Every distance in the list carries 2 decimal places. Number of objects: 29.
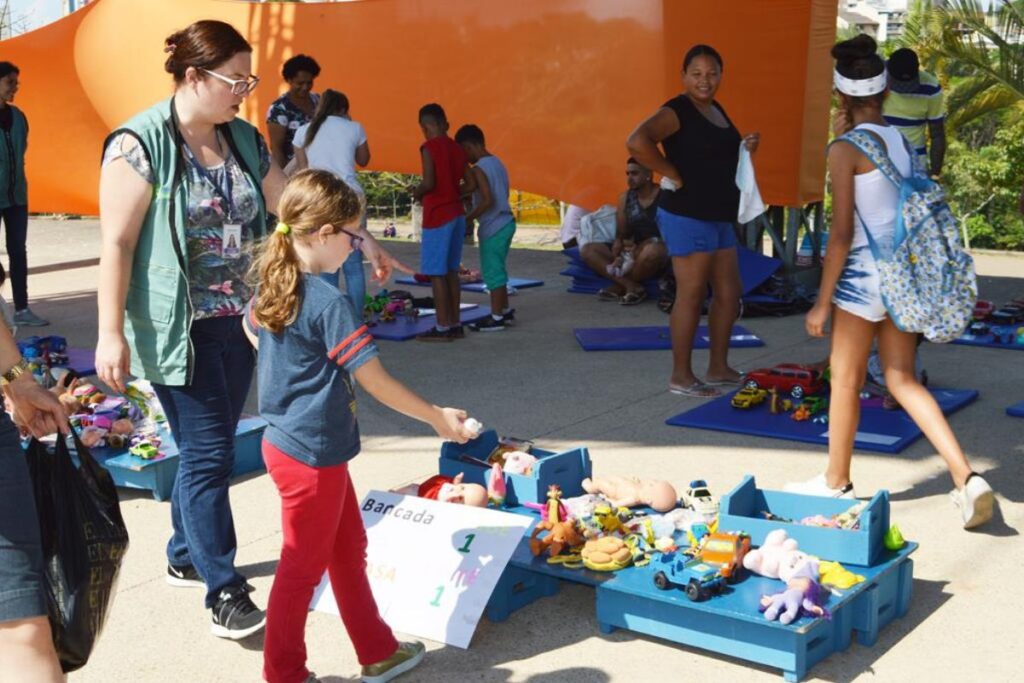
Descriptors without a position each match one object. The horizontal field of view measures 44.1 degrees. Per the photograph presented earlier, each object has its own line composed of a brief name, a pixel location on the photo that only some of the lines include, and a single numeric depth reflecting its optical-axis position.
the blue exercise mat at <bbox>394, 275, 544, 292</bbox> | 11.94
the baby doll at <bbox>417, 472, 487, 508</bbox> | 4.68
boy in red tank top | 9.09
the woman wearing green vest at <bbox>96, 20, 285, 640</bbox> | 3.93
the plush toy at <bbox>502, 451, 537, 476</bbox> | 4.96
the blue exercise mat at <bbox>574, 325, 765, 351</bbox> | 8.89
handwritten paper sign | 4.09
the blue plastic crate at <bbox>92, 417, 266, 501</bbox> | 5.69
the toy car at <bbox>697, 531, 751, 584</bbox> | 4.05
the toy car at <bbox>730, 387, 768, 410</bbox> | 6.94
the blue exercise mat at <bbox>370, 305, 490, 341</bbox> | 9.59
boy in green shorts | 9.65
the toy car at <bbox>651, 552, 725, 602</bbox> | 3.89
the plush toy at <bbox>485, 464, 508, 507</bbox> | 4.81
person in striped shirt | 8.04
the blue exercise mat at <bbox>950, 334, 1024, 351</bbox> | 8.70
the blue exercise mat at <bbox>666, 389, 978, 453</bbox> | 6.28
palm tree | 14.39
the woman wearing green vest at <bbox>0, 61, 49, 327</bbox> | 10.02
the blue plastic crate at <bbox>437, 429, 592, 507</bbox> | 4.84
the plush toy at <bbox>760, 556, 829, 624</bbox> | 3.74
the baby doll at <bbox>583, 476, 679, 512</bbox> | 4.81
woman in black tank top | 7.05
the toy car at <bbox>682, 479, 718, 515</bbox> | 4.66
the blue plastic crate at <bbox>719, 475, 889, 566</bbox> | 4.13
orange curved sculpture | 10.43
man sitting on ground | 10.78
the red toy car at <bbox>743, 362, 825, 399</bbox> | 6.94
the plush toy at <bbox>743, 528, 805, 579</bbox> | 4.05
